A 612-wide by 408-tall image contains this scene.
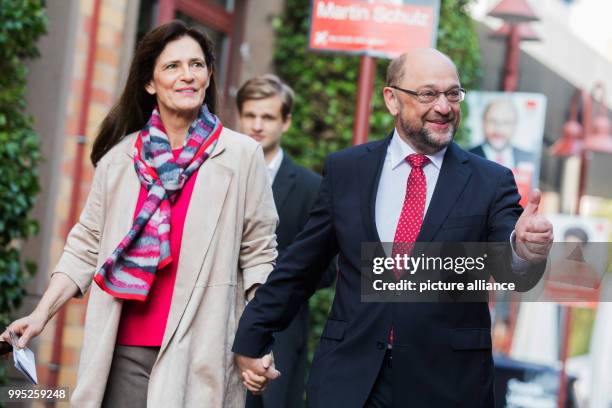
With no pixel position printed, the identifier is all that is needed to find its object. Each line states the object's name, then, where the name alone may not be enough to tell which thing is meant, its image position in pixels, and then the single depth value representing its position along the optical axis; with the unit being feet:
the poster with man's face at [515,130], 62.47
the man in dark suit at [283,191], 37.61
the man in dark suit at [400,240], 24.91
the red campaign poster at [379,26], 42.58
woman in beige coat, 27.33
